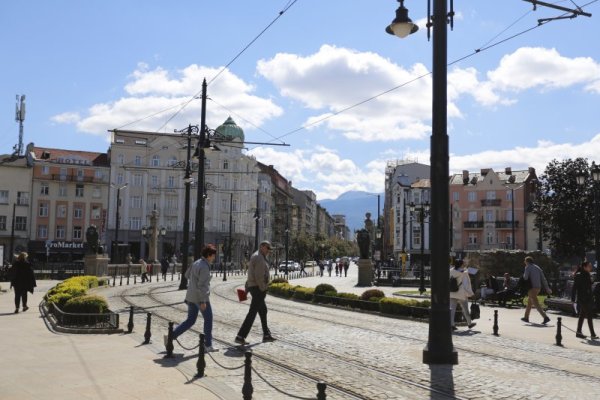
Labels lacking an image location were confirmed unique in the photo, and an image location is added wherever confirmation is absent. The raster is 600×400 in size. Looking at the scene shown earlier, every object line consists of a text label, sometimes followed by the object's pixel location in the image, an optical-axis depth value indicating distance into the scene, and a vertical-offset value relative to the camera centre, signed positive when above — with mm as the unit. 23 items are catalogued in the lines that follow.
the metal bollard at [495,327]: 13492 -1487
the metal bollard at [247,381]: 6377 -1330
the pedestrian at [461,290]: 14164 -753
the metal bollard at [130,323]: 12562 -1470
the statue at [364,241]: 36344 +859
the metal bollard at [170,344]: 9680 -1431
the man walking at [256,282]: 10977 -518
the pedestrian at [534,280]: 15805 -540
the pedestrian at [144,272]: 37375 -1260
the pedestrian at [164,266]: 44784 -1092
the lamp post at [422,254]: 28159 +129
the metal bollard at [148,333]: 11148 -1480
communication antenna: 76938 +16141
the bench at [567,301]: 17828 -1305
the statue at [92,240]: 37112 +610
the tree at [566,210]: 43750 +3544
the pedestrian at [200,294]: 10242 -702
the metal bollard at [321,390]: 5176 -1130
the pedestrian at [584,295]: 13406 -768
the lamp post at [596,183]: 23553 +3078
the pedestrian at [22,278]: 17109 -814
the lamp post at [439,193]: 9180 +953
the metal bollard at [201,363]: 8227 -1468
